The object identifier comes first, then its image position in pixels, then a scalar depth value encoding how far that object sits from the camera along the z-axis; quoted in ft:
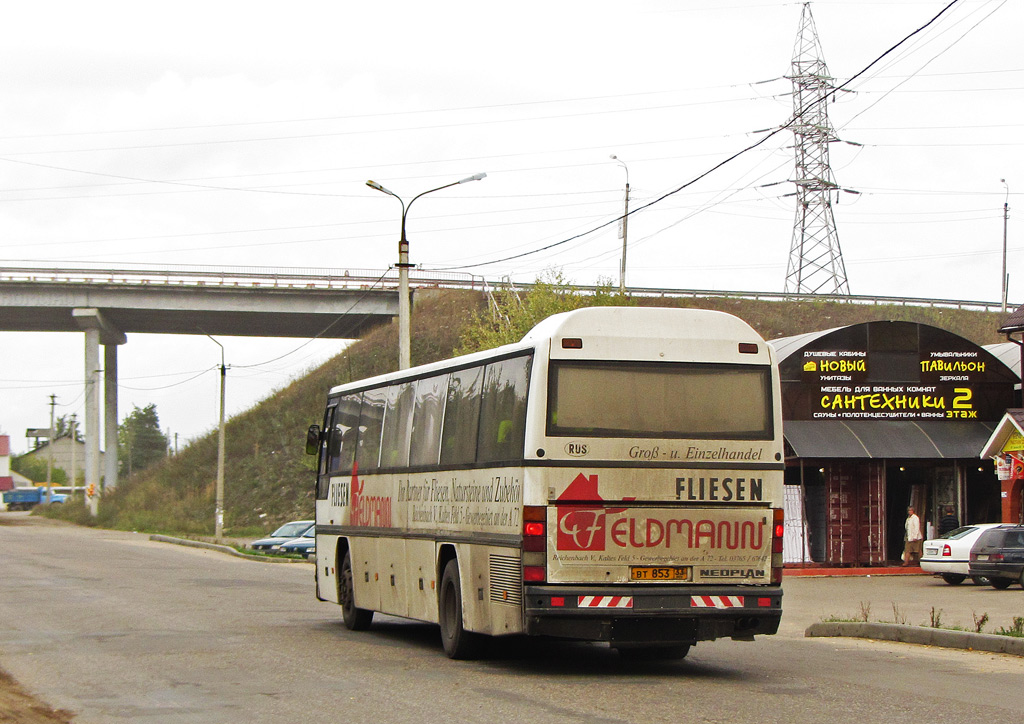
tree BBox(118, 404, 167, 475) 562.46
